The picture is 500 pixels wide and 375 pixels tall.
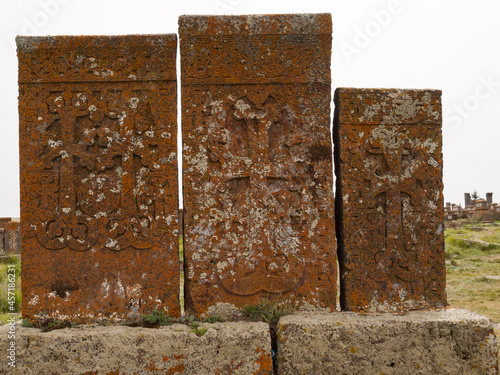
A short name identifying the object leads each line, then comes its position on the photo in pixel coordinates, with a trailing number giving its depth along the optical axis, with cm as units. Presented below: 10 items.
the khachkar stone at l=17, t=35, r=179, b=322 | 289
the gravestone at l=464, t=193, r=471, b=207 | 4524
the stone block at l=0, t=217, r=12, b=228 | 1607
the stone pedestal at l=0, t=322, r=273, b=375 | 259
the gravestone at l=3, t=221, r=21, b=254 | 1241
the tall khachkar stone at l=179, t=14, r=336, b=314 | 294
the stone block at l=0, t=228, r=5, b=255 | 1235
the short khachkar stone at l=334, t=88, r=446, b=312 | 307
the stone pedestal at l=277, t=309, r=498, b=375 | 267
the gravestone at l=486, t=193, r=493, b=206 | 3562
